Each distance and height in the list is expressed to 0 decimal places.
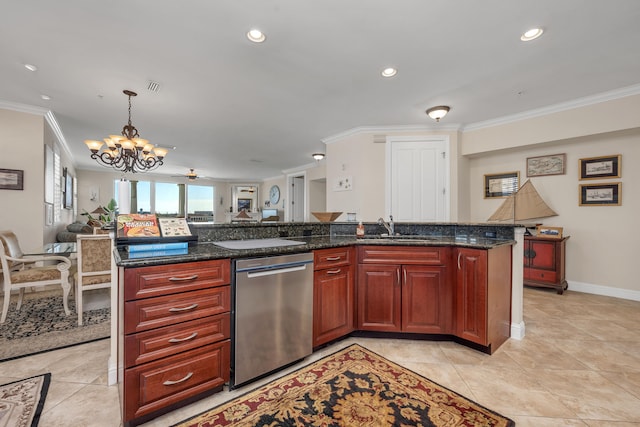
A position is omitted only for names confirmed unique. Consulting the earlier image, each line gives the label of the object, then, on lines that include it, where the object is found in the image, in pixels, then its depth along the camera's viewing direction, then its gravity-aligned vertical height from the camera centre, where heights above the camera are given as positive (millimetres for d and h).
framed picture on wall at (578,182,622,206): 3590 +309
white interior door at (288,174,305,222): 8945 +588
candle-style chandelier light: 3321 +907
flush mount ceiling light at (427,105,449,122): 3438 +1389
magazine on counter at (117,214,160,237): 1670 -77
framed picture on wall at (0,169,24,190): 3541 +474
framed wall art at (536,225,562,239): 3783 -237
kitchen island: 1392 -588
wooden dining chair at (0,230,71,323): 2584 -632
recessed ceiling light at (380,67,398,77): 2646 +1485
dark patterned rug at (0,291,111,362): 2193 -1111
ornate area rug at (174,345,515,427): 1436 -1136
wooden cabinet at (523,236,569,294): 3715 -686
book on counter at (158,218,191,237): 1803 -91
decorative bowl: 3377 -15
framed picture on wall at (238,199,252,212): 10998 +447
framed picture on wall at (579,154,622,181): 3574 +694
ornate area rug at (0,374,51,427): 1419 -1126
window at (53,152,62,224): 4555 +461
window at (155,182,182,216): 9594 +599
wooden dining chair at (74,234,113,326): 2639 -521
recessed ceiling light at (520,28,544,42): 2043 +1457
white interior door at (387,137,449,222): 4309 +655
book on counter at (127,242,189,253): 1635 -210
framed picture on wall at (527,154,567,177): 4008 +810
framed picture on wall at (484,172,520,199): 4426 +549
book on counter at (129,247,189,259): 1500 -240
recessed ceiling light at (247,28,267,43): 2066 +1451
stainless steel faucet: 2916 -134
